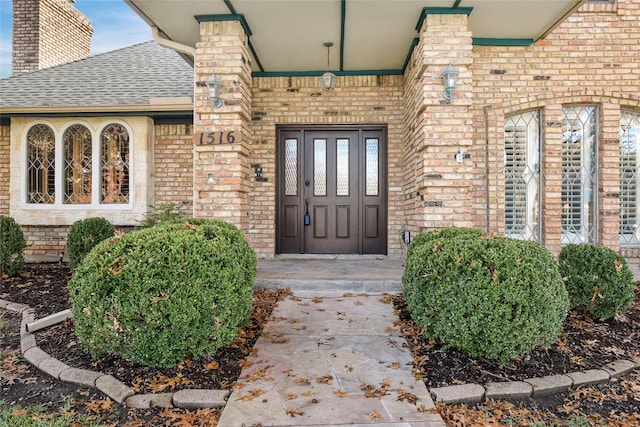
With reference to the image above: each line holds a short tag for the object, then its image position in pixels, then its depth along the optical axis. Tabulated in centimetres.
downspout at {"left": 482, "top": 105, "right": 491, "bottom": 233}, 535
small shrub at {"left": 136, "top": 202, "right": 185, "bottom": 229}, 512
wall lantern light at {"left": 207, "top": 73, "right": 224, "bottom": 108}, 447
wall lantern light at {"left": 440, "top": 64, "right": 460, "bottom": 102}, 427
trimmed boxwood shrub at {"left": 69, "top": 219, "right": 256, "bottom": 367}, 242
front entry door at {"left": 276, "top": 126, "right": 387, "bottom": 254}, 626
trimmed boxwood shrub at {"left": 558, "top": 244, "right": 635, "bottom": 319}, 347
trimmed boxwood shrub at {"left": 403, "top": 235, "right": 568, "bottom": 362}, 251
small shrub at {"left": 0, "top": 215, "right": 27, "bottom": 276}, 526
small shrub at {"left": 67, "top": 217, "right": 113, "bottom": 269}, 532
